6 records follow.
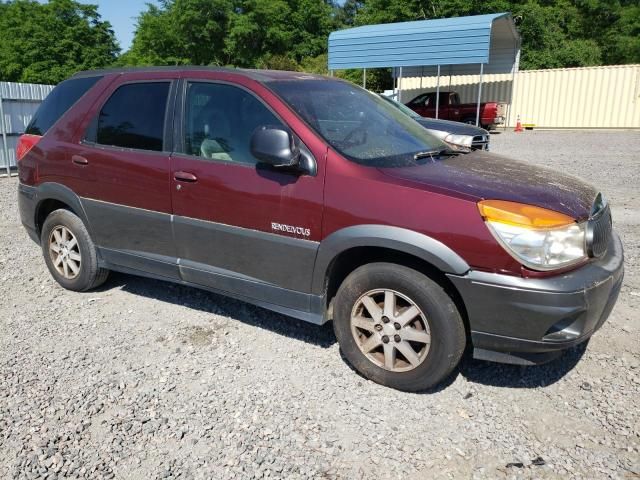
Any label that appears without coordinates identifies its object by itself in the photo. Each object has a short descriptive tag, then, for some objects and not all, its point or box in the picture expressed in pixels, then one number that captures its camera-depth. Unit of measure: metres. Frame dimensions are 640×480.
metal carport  21.50
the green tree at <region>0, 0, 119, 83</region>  46.41
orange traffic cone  25.67
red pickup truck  23.78
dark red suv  2.96
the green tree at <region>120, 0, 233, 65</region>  41.84
